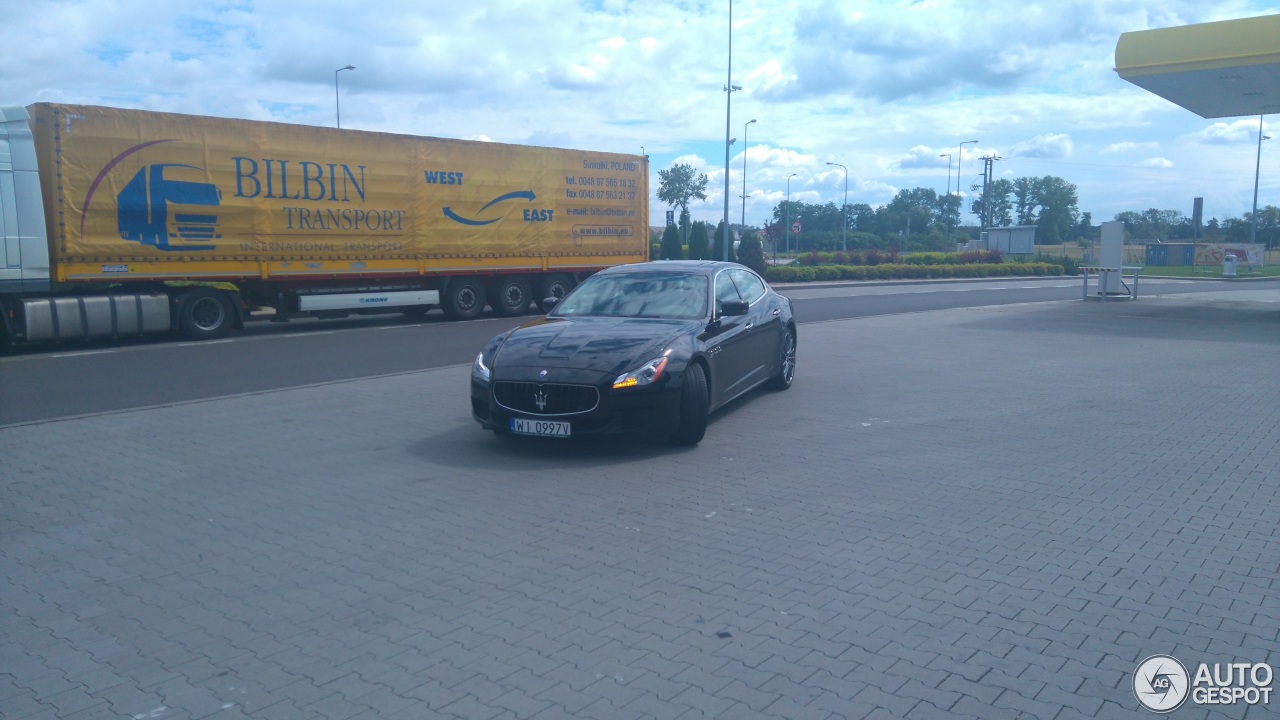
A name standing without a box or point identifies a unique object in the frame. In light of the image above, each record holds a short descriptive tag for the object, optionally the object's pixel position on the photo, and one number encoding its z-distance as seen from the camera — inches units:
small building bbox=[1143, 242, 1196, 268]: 2598.4
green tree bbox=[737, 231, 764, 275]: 1711.4
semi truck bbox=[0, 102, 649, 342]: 600.1
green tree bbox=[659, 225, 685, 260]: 1622.8
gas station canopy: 781.9
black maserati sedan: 302.5
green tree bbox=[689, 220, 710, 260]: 1777.8
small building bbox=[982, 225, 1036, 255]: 2593.5
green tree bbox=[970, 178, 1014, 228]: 4645.7
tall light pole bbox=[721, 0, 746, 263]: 1610.5
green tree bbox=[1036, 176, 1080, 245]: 4389.8
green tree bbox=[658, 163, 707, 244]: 3703.2
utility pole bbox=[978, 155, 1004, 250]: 2795.3
